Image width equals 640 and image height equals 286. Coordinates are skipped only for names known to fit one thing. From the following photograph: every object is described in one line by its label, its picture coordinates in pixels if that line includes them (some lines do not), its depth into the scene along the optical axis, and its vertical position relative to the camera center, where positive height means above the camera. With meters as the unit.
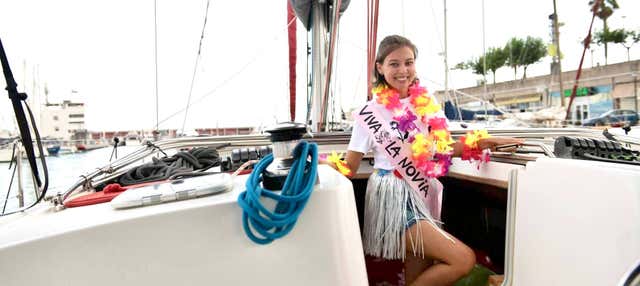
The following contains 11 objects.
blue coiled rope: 0.69 -0.12
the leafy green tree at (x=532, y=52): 29.81 +6.95
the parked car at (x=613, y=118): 15.44 +0.84
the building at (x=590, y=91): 19.20 +2.78
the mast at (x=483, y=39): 6.08 +1.65
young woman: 1.45 -0.12
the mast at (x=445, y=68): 5.20 +1.01
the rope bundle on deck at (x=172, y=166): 1.46 -0.10
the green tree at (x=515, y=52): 30.53 +7.23
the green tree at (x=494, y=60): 31.62 +6.80
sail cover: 3.58 +1.32
